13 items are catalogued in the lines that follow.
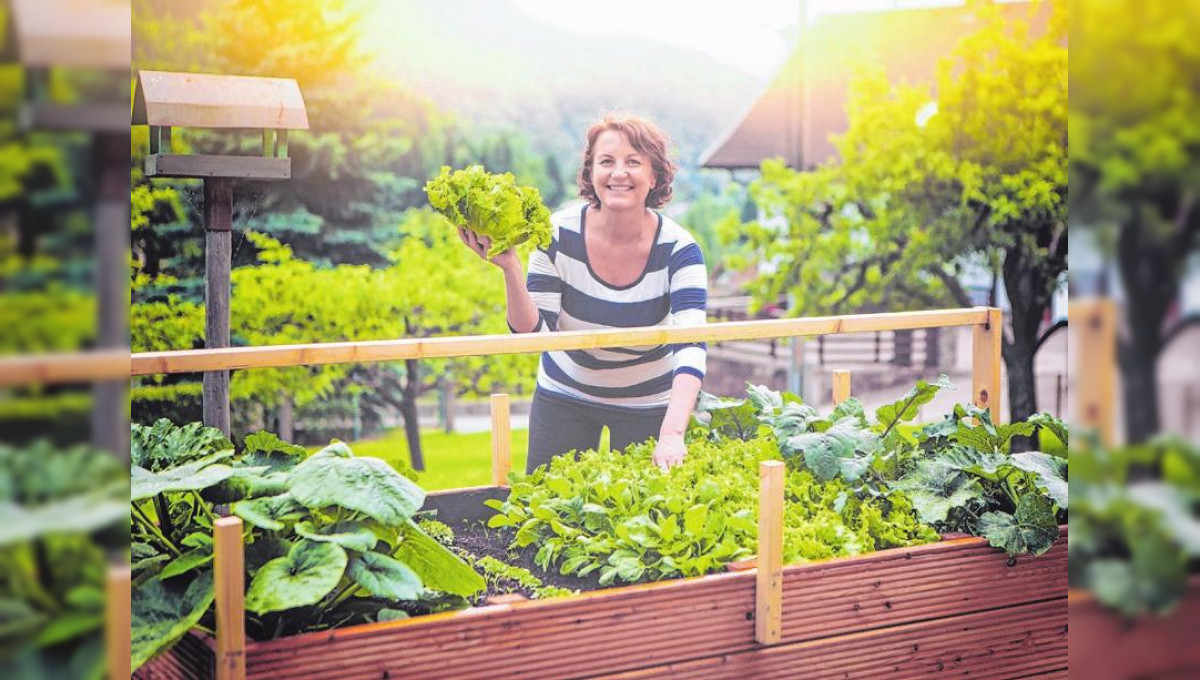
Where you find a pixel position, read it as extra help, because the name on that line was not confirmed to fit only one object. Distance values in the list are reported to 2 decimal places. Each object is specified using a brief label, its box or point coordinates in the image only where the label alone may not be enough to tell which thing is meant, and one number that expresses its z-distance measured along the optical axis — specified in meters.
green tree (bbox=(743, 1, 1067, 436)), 6.55
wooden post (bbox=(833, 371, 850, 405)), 3.22
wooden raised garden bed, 1.96
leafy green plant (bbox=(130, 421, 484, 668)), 1.94
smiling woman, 3.00
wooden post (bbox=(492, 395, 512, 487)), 2.95
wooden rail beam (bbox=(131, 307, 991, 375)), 2.06
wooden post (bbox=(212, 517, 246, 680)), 1.82
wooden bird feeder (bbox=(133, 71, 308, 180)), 2.69
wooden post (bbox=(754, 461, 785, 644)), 2.22
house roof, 8.62
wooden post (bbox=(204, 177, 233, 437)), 2.85
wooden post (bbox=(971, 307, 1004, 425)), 2.89
